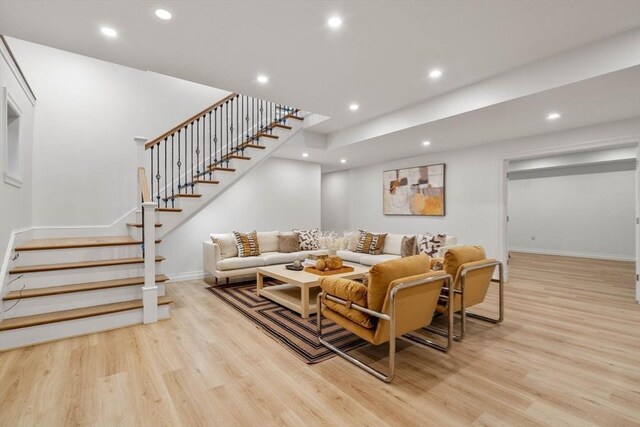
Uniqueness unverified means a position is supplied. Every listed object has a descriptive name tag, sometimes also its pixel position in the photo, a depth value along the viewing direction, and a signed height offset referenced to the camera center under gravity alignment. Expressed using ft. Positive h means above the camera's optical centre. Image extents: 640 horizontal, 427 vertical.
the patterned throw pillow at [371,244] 19.03 -2.06
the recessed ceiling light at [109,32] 8.48 +5.29
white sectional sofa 16.15 -2.68
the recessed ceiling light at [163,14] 7.74 +5.29
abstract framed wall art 20.65 +1.58
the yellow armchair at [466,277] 9.59 -2.19
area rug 8.95 -4.13
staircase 9.61 -1.87
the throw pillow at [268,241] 19.42 -1.87
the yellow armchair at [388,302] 7.21 -2.36
